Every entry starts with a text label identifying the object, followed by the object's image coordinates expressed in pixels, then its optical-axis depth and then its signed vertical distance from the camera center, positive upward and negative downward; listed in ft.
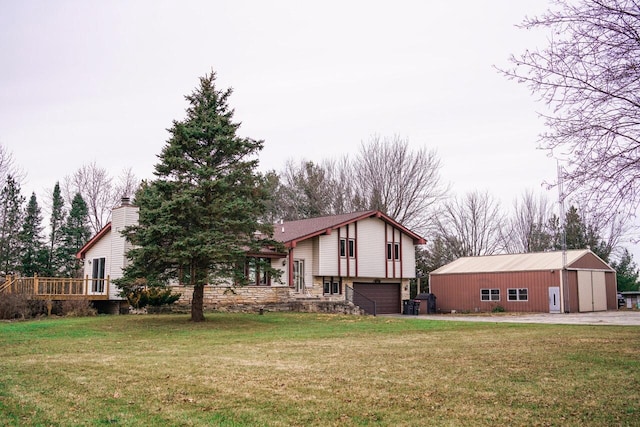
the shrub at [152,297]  88.17 -2.17
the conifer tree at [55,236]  142.72 +11.57
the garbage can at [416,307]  117.48 -5.37
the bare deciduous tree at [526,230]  179.22 +14.80
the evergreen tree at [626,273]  155.12 +1.32
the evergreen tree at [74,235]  144.56 +11.62
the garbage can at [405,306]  118.01 -5.12
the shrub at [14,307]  77.92 -3.00
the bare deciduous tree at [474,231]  178.50 +14.42
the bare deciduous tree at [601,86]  27.37 +9.06
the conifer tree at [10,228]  136.77 +12.77
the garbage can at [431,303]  127.75 -5.04
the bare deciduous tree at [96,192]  154.61 +23.40
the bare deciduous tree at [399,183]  150.20 +24.35
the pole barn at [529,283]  112.57 -0.88
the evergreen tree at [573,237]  159.27 +11.24
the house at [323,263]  99.96 +3.36
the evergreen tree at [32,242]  139.03 +9.59
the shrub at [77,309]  85.51 -3.69
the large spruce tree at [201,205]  68.03 +8.87
